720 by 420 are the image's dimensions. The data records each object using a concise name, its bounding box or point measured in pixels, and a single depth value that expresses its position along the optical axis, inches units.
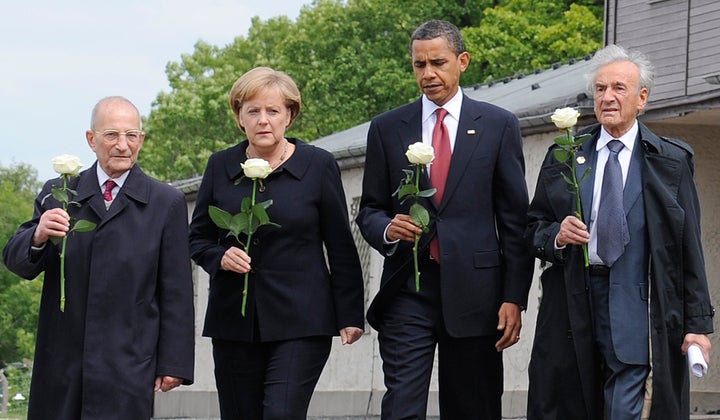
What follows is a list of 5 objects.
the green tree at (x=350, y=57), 2859.3
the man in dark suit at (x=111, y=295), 596.1
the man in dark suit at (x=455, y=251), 616.4
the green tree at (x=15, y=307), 5664.4
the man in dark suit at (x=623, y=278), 577.3
